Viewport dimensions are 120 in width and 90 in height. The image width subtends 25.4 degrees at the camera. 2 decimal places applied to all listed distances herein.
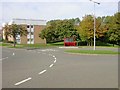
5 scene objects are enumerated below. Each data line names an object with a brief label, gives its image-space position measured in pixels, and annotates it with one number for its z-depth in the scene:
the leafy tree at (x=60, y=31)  82.38
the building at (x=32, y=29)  100.19
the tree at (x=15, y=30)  61.48
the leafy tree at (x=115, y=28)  66.44
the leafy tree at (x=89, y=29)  67.50
